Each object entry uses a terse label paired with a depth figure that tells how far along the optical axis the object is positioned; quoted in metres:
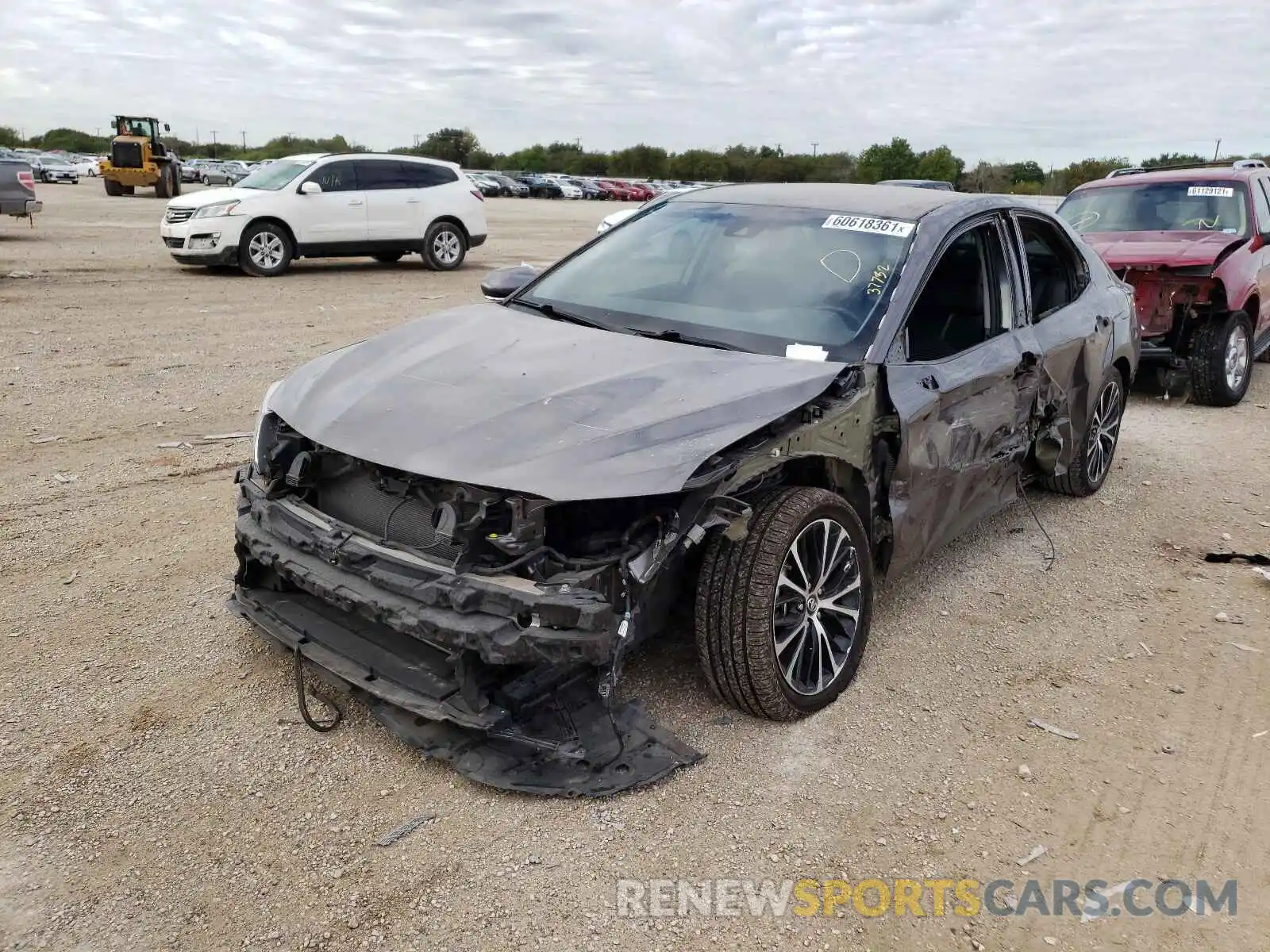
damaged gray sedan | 2.82
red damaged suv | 8.01
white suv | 13.48
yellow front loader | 31.17
